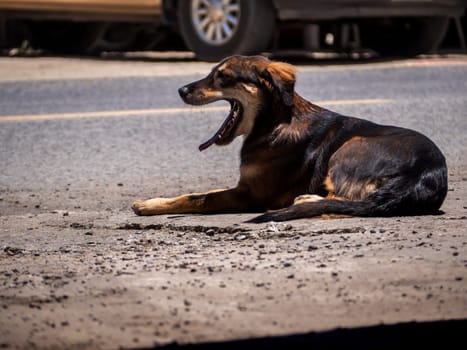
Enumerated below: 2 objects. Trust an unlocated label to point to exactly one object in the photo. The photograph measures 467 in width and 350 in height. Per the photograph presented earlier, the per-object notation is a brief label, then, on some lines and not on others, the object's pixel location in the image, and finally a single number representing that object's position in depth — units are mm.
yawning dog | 13703
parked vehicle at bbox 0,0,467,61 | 28359
